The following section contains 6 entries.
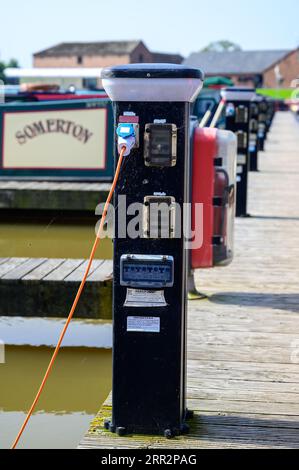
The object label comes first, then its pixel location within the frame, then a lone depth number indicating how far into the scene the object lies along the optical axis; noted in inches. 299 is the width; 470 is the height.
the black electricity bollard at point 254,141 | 591.6
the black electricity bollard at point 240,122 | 405.4
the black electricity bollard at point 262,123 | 959.5
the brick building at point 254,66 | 5246.1
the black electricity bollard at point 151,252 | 137.0
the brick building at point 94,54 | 4940.9
